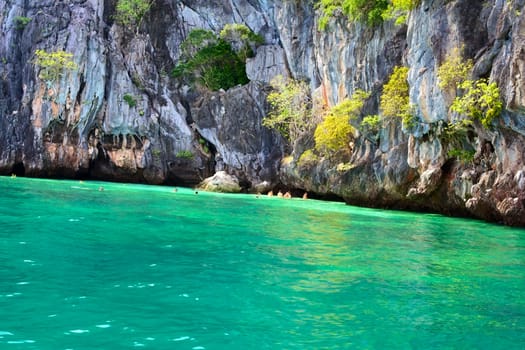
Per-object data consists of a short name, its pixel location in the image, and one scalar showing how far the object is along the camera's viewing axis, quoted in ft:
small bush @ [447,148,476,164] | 61.62
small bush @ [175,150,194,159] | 128.16
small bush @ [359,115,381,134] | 76.89
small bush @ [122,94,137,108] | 129.18
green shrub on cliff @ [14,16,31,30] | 129.08
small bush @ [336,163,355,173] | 83.07
